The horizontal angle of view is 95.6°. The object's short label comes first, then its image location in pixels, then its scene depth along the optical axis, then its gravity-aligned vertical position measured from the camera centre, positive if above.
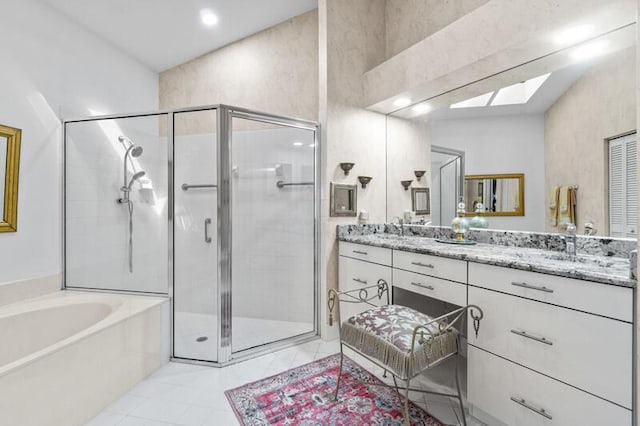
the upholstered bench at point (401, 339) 1.35 -0.64
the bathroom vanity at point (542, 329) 1.06 -0.49
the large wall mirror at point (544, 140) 1.47 +0.47
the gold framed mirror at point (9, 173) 1.93 +0.27
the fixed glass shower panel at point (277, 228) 2.49 -0.14
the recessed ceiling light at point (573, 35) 1.46 +0.92
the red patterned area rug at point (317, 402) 1.56 -1.11
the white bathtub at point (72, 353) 1.29 -0.79
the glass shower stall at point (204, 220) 2.22 -0.06
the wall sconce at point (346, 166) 2.59 +0.42
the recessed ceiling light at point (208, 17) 2.65 +1.85
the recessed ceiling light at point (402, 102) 2.48 +0.97
